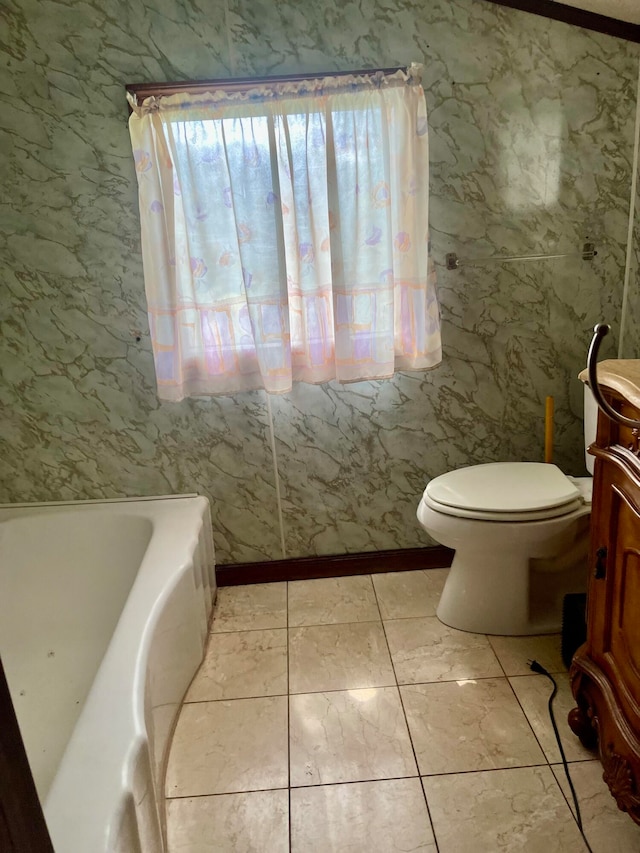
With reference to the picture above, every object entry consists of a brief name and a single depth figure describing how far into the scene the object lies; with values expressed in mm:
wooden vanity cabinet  1335
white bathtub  1150
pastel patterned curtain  1997
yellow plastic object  2289
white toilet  1936
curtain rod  2006
